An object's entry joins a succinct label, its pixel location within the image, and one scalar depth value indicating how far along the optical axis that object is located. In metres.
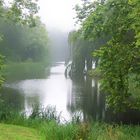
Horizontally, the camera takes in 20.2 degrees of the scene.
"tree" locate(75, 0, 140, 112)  15.44
